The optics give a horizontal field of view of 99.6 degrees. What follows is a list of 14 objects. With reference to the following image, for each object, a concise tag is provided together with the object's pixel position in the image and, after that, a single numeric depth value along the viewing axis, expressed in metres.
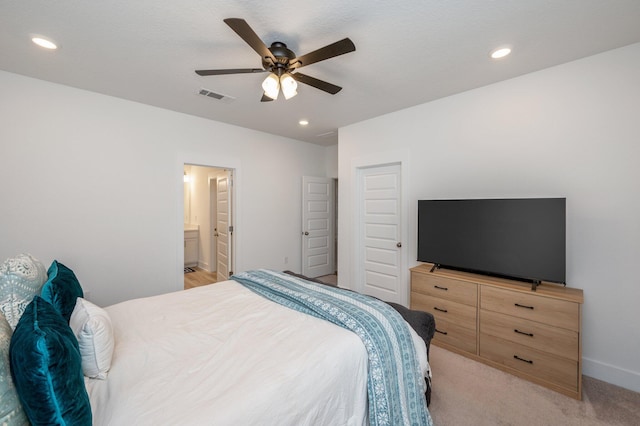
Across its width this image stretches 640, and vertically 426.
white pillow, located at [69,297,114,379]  1.18
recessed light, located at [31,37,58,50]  2.06
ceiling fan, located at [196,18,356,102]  1.71
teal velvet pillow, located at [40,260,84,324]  1.33
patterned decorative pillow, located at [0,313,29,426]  0.77
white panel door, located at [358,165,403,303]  3.72
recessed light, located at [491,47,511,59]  2.19
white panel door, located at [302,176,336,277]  5.13
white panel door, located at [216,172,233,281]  4.33
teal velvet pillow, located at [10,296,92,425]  0.81
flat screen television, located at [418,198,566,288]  2.28
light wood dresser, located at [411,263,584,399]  2.11
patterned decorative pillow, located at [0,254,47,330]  1.15
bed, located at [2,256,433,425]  1.06
